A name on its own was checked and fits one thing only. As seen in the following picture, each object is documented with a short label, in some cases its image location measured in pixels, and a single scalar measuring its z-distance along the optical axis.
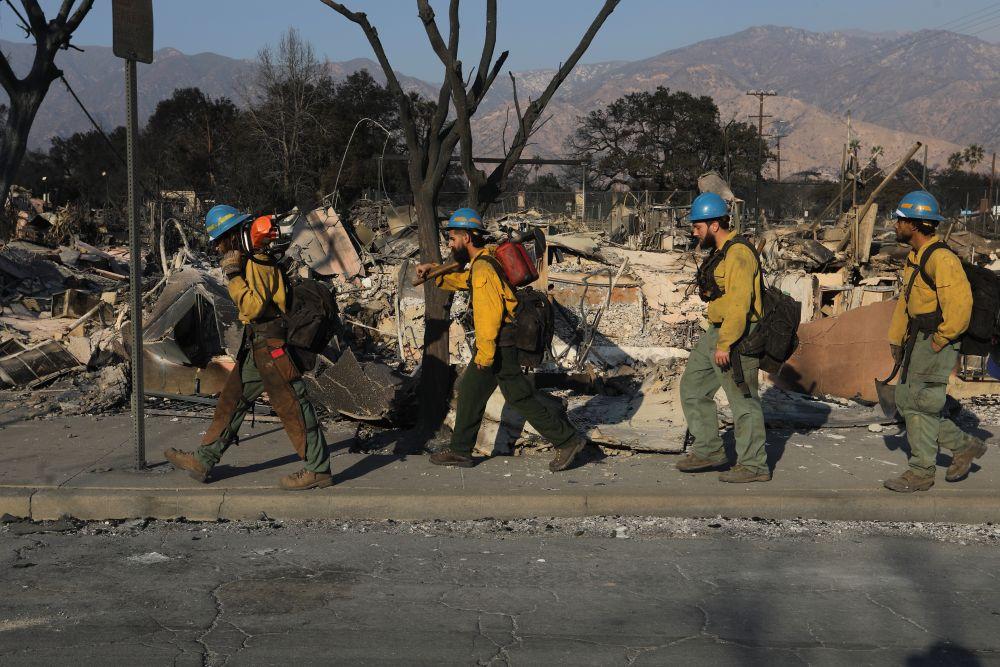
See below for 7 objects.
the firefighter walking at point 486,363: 6.16
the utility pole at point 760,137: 51.66
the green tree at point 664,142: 53.97
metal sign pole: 6.05
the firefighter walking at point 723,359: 6.04
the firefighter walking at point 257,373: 5.71
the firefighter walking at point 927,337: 5.75
